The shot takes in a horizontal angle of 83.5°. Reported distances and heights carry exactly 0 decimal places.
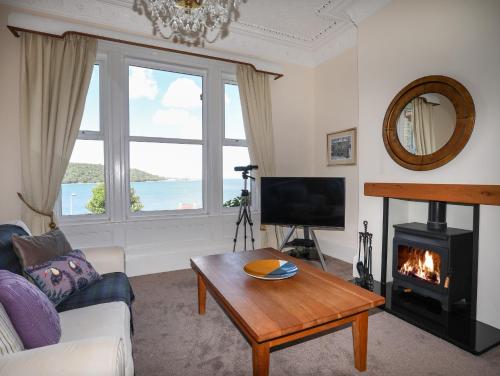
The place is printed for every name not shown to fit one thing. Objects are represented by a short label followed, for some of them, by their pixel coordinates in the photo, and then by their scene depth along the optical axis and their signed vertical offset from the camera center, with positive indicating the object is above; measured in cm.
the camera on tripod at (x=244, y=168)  374 +12
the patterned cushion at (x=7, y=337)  101 -60
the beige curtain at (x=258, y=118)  394 +85
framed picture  381 +43
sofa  95 -65
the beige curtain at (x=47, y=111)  291 +70
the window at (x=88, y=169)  330 +10
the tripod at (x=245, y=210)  375 -45
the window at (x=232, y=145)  409 +47
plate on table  197 -68
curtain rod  285 +157
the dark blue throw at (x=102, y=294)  173 -78
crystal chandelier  322 +190
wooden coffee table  136 -72
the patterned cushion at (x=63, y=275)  168 -63
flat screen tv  342 -31
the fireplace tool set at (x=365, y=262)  287 -93
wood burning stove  231 -73
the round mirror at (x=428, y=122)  230 +50
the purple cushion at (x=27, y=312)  114 -58
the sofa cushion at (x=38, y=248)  171 -46
